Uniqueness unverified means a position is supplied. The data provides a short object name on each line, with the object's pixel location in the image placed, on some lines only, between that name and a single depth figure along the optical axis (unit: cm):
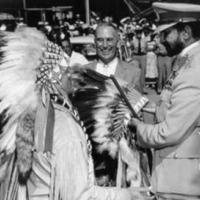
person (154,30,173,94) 1277
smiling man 544
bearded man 294
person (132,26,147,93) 1440
